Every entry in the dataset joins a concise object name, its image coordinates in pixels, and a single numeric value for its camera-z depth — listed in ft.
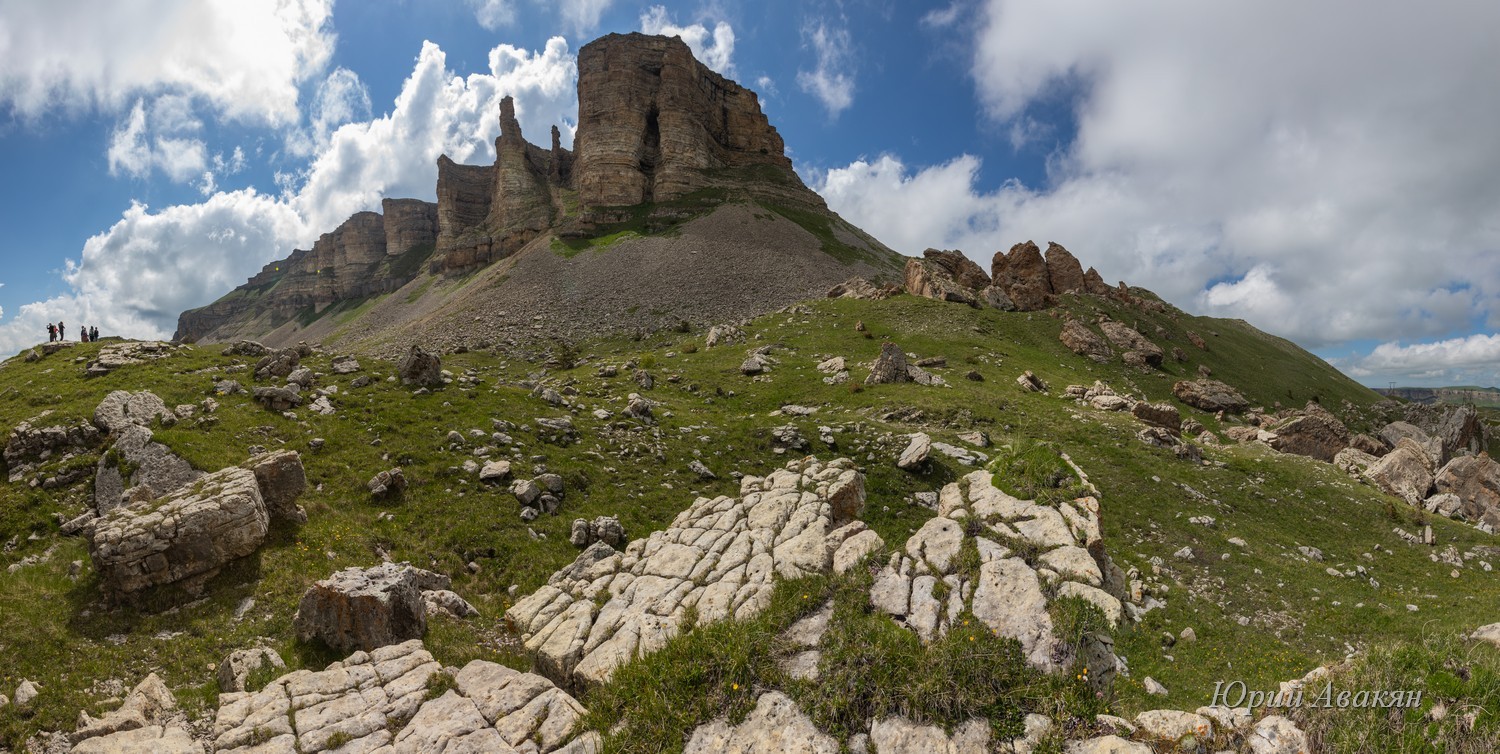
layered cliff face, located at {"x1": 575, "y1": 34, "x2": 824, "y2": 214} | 426.51
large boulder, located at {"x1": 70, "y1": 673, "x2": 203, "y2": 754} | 29.81
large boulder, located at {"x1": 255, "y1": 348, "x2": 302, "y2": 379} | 91.20
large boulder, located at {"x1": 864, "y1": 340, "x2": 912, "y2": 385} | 136.87
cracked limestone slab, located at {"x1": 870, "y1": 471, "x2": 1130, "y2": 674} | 30.86
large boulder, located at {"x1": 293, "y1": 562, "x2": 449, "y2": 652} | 42.32
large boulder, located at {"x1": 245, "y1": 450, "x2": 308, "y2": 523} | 55.57
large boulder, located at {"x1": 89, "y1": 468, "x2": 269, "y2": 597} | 44.60
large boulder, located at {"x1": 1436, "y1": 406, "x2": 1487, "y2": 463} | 138.82
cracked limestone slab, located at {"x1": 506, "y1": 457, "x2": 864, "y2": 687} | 39.09
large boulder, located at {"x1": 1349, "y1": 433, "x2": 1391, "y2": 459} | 124.77
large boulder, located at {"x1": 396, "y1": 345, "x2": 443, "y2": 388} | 97.55
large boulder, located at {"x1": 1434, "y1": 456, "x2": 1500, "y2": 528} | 85.35
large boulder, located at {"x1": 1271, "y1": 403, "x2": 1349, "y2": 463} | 119.44
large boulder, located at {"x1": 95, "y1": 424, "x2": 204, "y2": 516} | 56.44
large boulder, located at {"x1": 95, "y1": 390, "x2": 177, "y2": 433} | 64.95
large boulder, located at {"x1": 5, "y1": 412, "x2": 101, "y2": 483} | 58.75
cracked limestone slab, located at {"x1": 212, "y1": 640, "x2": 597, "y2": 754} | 30.66
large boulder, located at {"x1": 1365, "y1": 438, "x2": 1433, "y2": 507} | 91.81
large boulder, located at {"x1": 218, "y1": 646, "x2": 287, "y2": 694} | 37.78
